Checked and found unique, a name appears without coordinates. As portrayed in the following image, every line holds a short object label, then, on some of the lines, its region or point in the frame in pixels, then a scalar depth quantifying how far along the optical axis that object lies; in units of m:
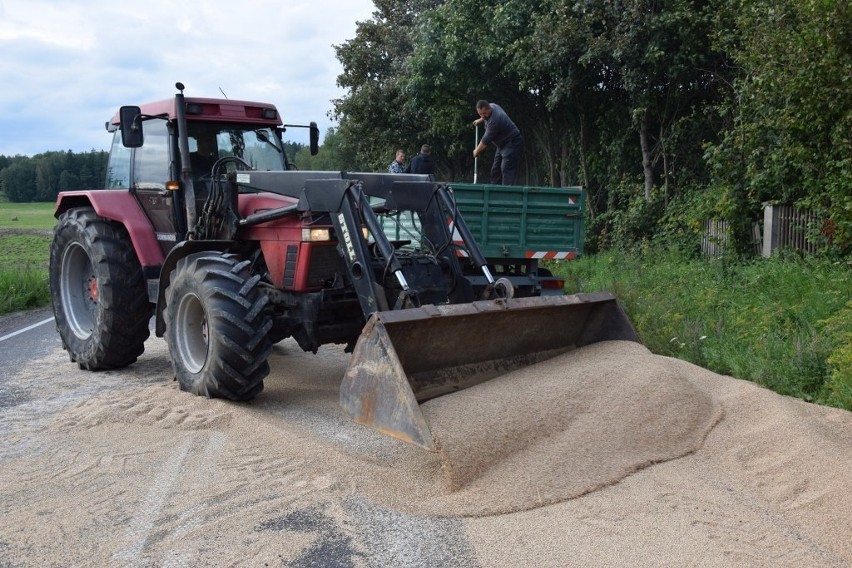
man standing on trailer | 11.72
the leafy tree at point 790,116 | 9.56
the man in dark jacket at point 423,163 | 14.77
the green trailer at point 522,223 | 10.02
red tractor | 5.33
